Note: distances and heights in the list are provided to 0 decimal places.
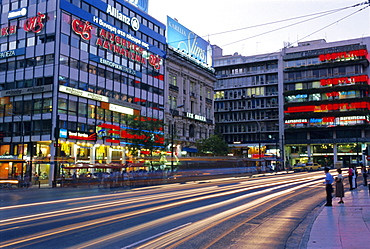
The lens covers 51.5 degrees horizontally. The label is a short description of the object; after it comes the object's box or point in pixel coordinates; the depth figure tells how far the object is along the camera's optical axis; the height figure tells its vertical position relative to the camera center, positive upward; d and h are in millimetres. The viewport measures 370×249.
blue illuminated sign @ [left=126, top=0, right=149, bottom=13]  64431 +26693
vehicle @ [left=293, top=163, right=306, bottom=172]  79281 -1494
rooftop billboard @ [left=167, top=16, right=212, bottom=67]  73438 +24231
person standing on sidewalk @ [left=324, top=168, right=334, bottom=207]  17672 -1284
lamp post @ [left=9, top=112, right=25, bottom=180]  48653 +3176
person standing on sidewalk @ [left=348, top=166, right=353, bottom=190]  26528 -981
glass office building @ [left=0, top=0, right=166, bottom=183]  49094 +10444
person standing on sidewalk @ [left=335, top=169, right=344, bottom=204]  19000 -1242
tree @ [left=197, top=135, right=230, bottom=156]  72750 +2746
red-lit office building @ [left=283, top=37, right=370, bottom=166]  94688 +15146
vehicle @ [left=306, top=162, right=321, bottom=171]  80938 -1092
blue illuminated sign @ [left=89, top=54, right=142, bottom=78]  54053 +14190
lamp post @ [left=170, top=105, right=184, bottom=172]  70256 +7714
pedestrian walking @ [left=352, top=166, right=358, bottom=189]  28348 -1591
